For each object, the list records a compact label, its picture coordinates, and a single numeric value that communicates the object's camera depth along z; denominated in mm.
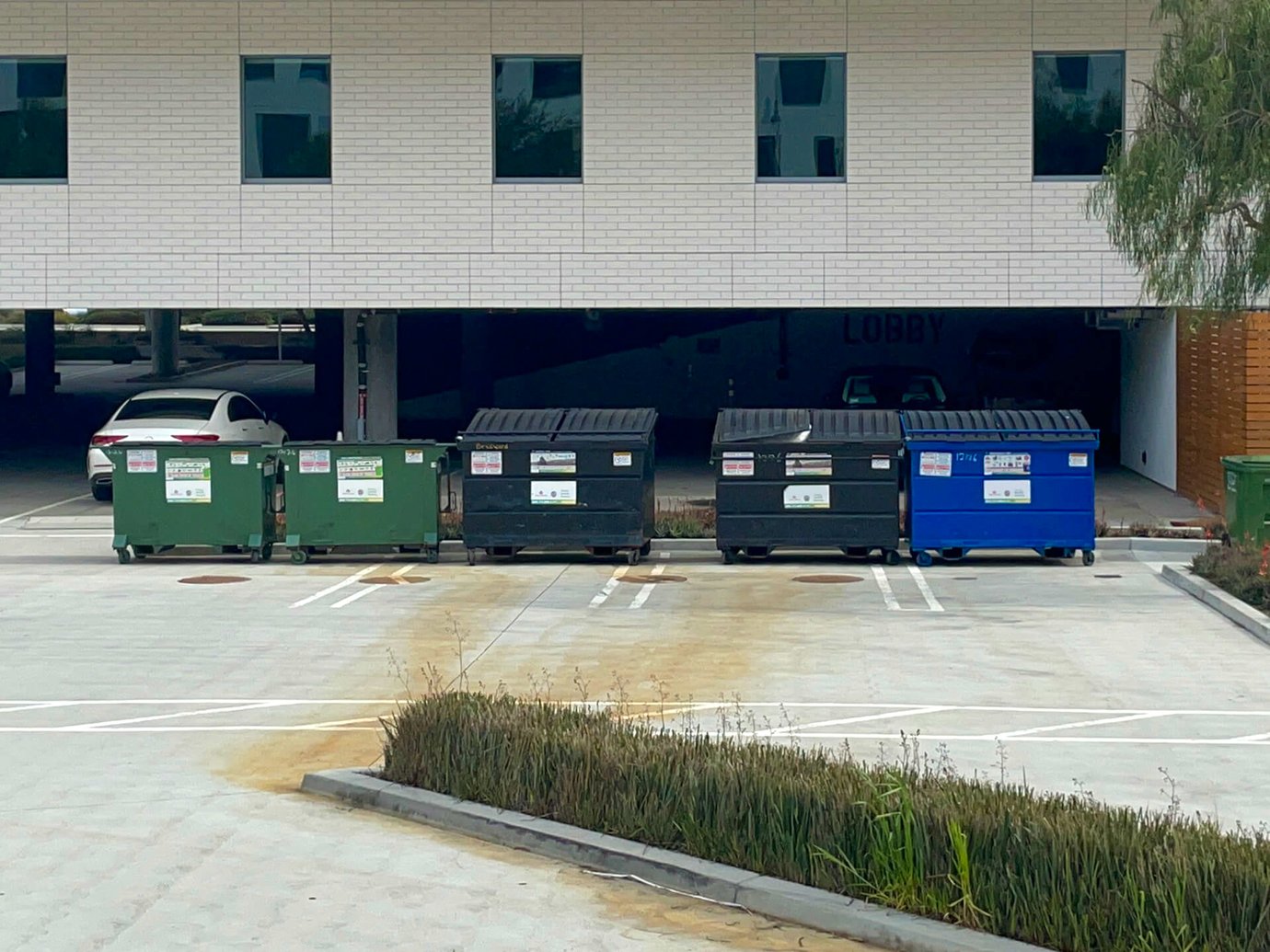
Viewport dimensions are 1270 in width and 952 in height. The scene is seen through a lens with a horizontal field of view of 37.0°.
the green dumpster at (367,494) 21078
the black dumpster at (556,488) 20672
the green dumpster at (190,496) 21031
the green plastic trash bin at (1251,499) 19344
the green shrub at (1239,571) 16984
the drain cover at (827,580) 19500
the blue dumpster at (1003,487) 20594
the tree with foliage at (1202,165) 17859
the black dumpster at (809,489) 20578
